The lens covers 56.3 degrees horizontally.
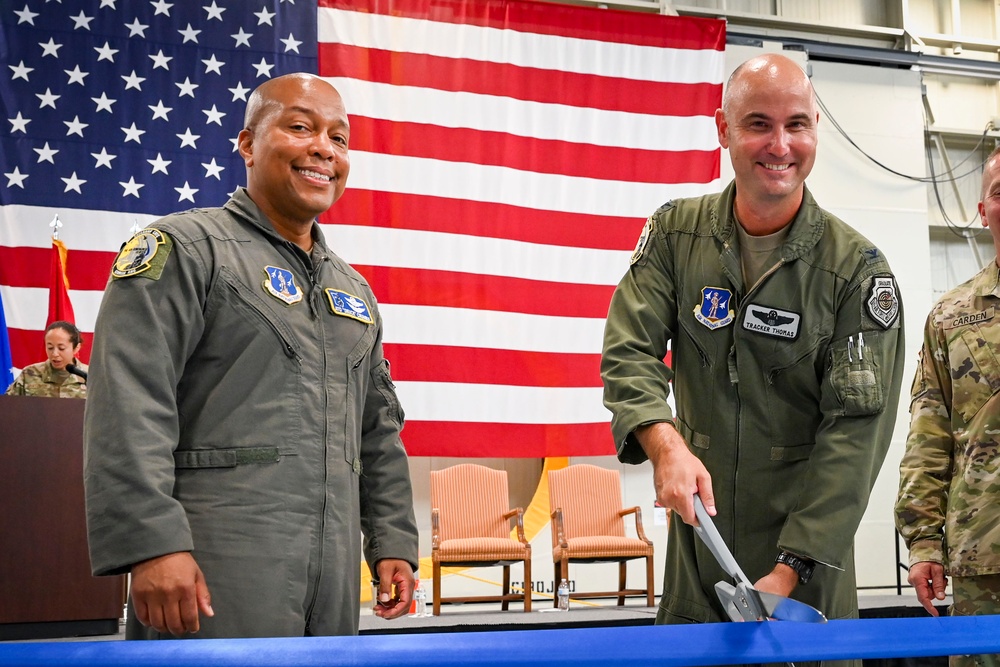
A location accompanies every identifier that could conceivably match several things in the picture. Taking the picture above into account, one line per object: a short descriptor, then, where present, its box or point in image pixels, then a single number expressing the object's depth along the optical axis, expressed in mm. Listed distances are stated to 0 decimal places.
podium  5031
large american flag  6922
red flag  6387
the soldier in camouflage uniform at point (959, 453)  2363
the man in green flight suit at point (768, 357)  1772
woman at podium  6098
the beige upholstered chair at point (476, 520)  6736
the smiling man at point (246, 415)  1635
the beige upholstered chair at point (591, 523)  6965
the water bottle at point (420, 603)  6908
